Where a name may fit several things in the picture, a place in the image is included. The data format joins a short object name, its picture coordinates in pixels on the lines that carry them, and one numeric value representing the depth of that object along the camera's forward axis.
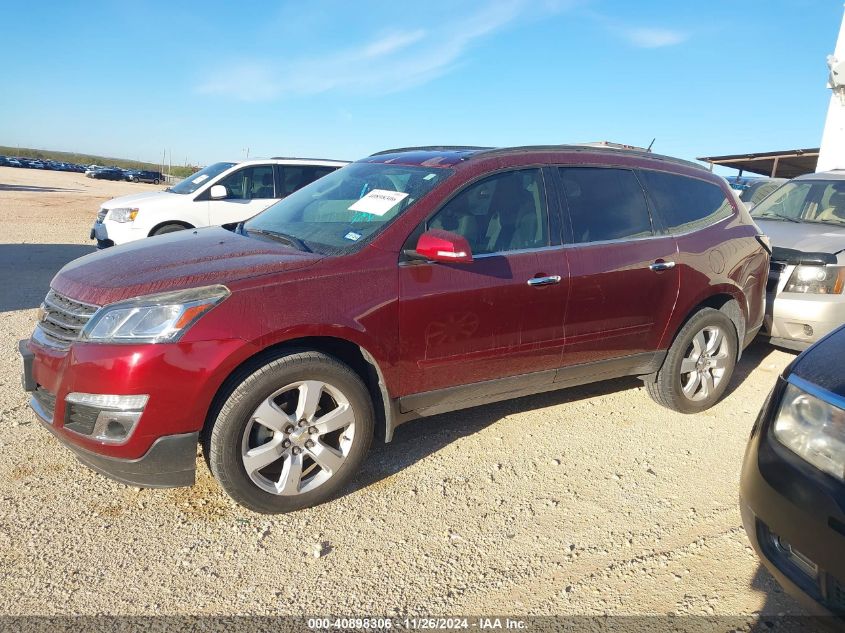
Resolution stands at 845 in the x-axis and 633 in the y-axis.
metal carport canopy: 22.31
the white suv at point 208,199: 8.41
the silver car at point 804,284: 5.07
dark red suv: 2.64
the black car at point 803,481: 1.93
